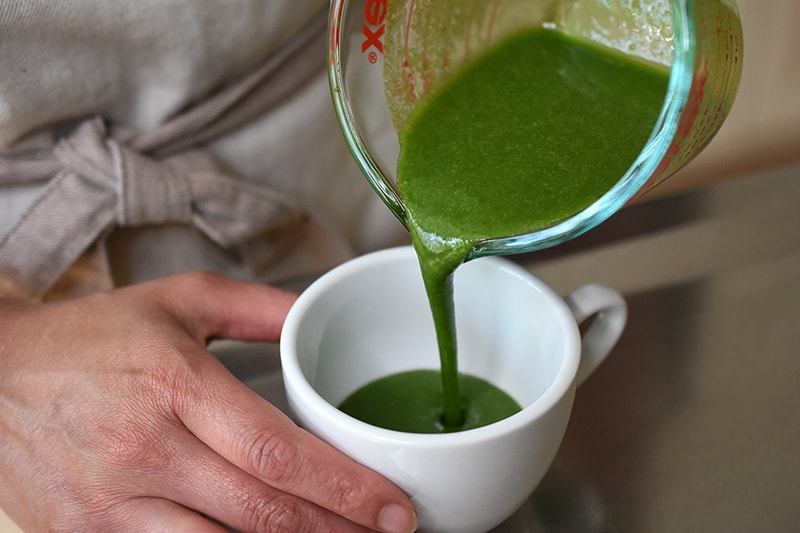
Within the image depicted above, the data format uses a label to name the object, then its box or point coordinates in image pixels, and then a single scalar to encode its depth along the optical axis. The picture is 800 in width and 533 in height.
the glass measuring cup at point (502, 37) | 0.45
